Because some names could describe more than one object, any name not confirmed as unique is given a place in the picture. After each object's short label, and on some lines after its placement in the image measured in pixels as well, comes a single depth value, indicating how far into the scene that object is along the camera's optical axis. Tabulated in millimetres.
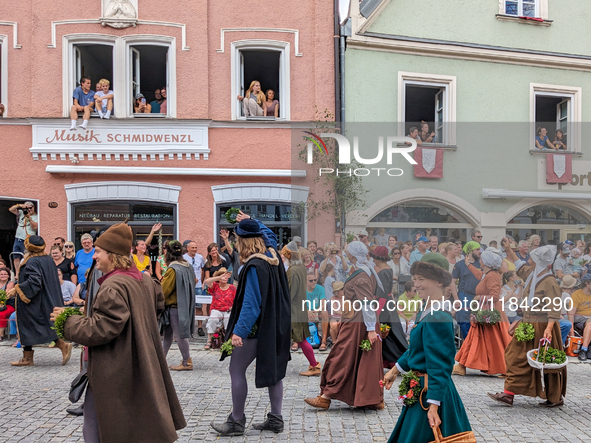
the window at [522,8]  16562
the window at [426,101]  15628
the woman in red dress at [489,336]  8492
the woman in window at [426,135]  14469
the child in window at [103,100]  14641
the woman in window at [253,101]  15102
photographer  13070
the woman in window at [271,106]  15258
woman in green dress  4039
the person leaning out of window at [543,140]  13330
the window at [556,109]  15797
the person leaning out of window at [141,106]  15000
